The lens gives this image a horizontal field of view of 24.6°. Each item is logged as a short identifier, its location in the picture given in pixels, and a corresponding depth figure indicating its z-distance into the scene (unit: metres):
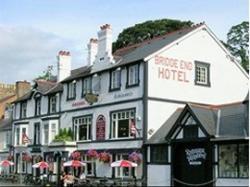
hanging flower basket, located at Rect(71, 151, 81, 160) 44.41
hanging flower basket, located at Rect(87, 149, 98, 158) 42.09
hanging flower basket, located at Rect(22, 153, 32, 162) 52.53
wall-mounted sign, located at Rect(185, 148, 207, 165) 33.72
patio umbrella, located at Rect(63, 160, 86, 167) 41.75
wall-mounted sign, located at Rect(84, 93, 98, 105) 43.62
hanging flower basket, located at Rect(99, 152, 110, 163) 40.97
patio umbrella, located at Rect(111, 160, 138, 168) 36.78
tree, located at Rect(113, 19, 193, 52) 66.88
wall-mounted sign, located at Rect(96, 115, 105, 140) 42.70
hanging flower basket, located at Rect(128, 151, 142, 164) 37.97
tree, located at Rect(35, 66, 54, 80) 87.91
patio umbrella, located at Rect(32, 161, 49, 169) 45.56
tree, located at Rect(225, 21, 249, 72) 62.19
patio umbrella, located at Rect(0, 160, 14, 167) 51.29
